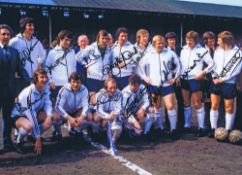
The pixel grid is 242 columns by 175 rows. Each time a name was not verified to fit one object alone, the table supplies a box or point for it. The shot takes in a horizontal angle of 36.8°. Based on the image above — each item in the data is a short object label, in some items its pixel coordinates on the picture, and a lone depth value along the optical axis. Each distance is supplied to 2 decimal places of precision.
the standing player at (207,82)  7.40
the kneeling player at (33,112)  5.71
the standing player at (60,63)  6.78
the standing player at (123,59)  7.17
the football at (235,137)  6.39
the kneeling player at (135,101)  6.67
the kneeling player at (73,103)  6.21
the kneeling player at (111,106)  6.28
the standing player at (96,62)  6.94
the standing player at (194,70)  6.89
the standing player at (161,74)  6.81
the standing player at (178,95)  7.37
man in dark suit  5.76
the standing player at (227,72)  6.55
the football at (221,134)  6.51
